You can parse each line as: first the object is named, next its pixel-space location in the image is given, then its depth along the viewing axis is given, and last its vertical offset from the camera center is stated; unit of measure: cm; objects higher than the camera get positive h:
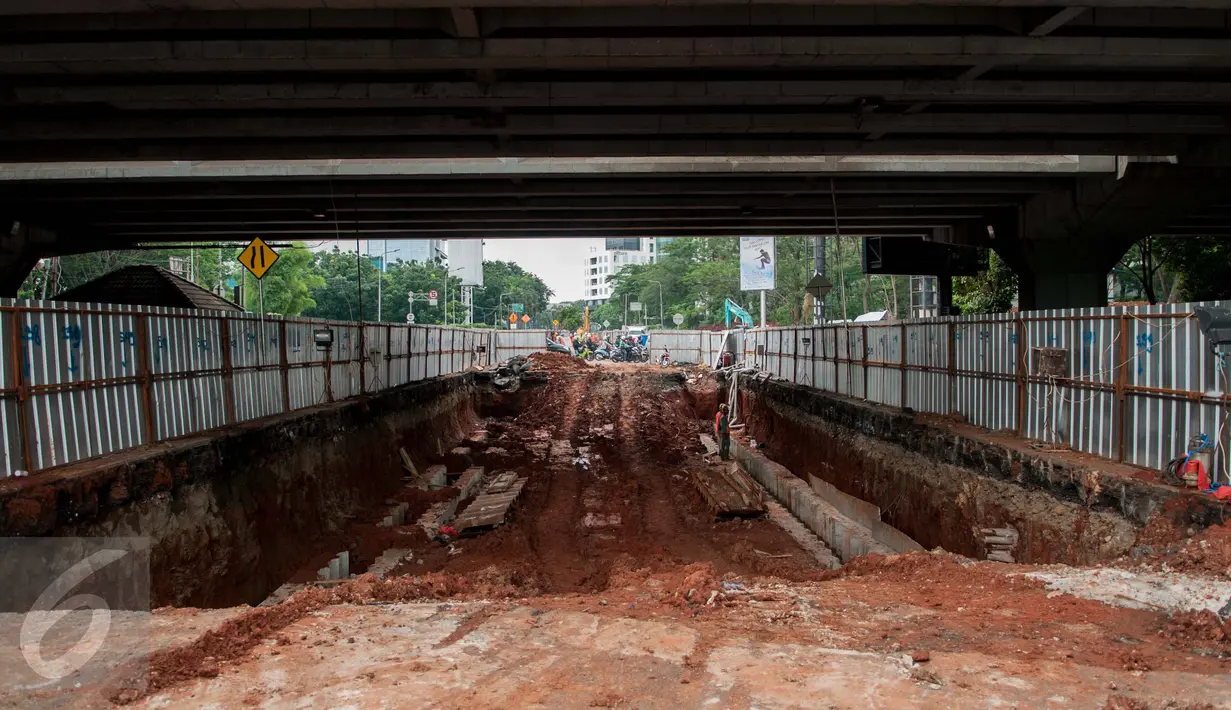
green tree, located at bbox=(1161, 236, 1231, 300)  2581 +89
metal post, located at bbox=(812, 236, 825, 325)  2932 +178
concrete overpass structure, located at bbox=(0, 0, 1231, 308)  859 +272
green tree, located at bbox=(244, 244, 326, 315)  4303 +195
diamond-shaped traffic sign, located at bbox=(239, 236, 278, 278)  1493 +117
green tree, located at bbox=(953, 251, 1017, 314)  2733 +30
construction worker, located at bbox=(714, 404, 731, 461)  2048 -335
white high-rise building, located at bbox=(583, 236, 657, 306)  15462 +979
